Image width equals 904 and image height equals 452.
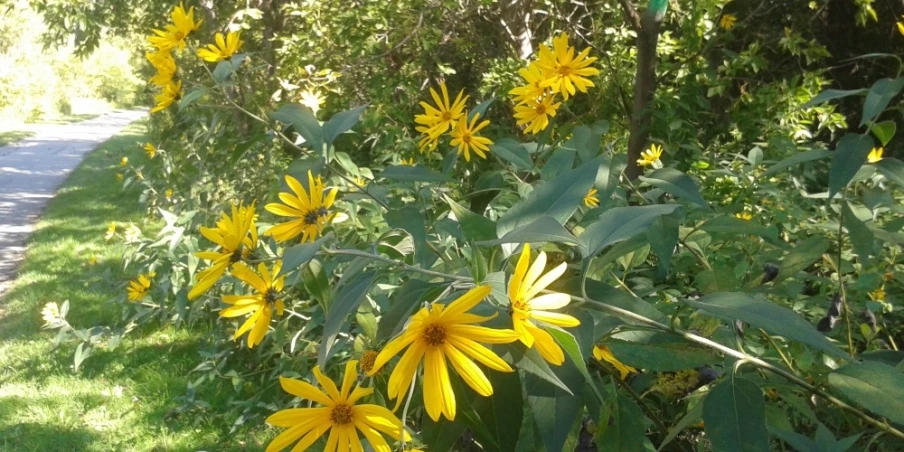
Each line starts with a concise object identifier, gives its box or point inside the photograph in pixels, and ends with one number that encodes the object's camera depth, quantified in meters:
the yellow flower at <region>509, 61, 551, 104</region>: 1.52
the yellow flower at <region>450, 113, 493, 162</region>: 1.47
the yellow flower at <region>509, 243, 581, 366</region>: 0.62
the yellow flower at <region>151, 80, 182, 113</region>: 1.44
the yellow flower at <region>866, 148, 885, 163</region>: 1.50
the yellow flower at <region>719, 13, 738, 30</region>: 3.21
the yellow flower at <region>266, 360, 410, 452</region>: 0.72
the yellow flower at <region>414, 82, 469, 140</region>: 1.55
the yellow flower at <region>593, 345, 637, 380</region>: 0.83
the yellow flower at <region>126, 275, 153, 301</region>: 2.88
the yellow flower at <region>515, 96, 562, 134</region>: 1.52
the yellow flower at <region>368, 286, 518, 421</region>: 0.62
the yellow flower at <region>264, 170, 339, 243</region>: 1.03
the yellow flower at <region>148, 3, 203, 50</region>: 1.50
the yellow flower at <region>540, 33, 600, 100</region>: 1.53
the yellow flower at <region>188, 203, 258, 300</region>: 0.92
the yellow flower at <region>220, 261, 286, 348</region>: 0.90
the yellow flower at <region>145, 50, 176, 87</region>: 1.45
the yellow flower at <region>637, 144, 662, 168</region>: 1.96
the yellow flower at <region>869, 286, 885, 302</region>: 1.51
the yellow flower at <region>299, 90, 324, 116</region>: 2.21
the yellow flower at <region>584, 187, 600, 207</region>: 1.37
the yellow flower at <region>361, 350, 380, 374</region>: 0.83
